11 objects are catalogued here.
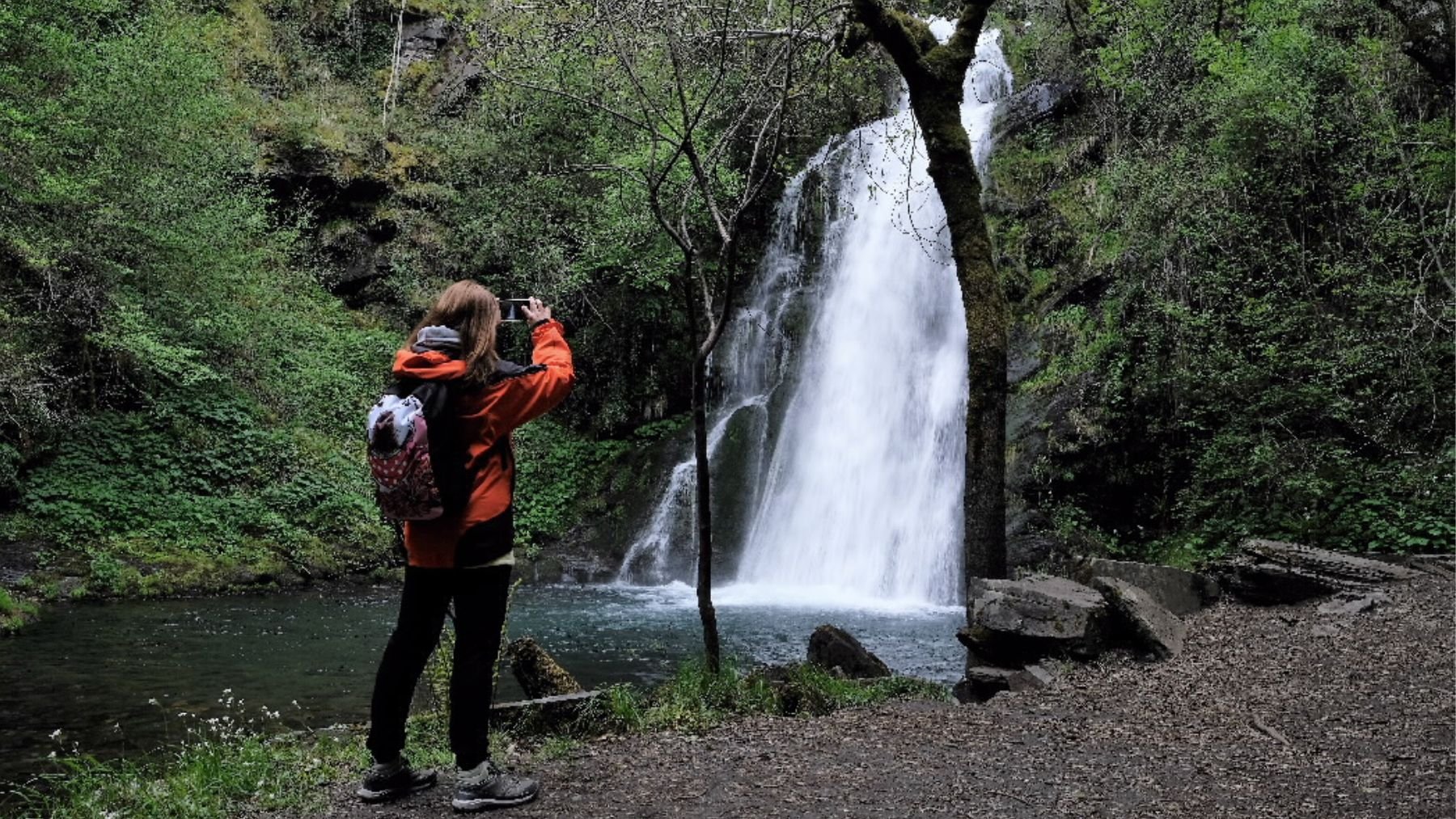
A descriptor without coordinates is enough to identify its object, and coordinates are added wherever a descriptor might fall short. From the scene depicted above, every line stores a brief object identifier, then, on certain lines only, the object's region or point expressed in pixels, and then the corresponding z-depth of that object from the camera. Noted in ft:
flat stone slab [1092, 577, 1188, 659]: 19.54
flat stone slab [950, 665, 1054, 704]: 18.63
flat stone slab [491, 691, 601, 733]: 15.26
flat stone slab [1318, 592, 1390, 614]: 22.12
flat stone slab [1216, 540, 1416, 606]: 24.40
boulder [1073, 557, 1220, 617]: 24.14
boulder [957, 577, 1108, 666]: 19.49
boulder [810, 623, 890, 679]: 22.29
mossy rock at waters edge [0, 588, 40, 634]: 31.32
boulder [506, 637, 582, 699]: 17.31
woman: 10.86
